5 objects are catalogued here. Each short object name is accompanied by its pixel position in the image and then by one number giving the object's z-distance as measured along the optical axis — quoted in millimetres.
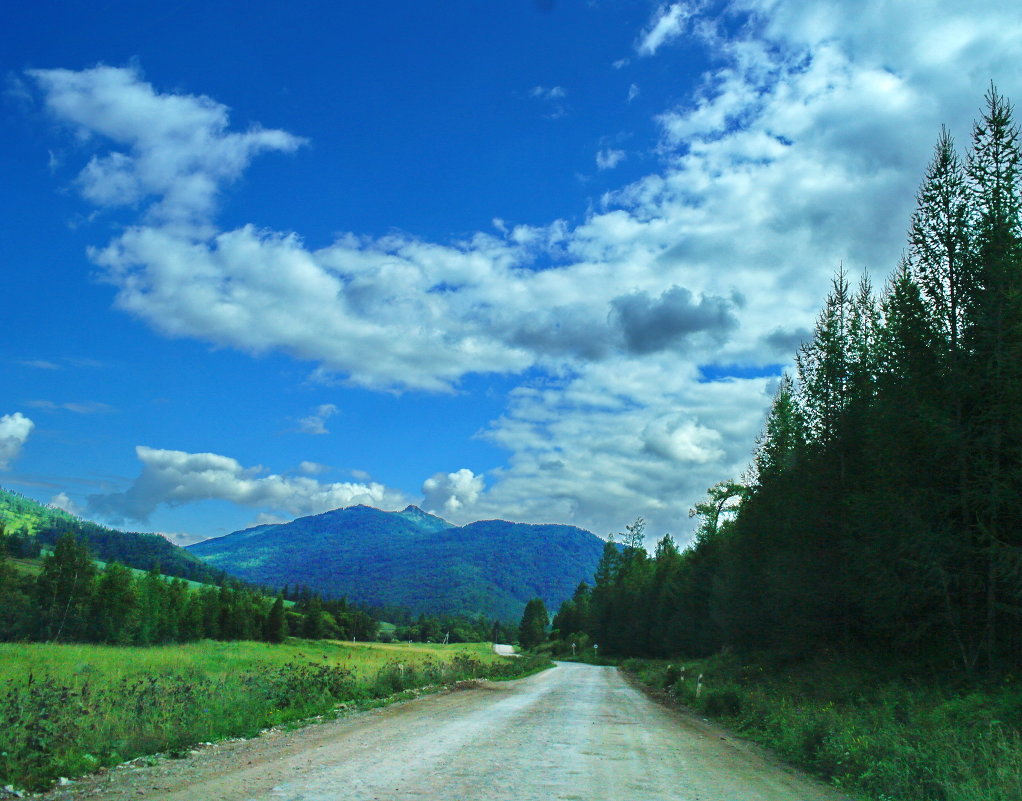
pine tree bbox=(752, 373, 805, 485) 30141
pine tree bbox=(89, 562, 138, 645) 83625
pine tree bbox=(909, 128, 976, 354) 16391
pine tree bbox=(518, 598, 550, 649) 136750
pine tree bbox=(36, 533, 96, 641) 83062
